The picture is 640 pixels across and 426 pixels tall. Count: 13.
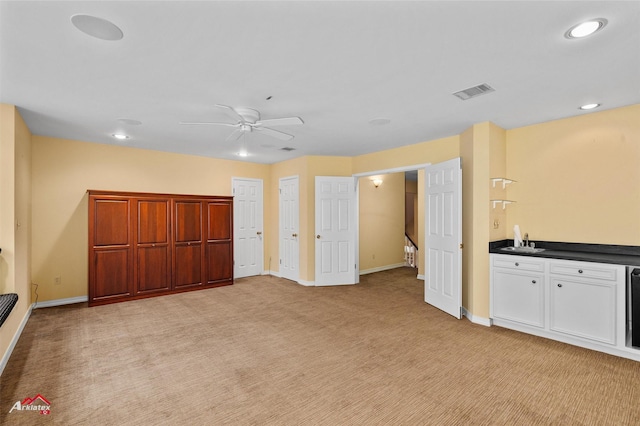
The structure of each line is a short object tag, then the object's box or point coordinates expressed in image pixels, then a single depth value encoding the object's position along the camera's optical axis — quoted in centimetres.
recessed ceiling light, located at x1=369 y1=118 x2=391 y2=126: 387
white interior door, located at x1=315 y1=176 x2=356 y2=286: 607
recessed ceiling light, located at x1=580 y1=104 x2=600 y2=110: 334
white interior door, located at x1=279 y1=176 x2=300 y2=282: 648
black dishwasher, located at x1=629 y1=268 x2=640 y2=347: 288
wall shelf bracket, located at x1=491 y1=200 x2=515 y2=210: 403
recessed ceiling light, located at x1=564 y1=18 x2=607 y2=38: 192
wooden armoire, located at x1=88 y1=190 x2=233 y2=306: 475
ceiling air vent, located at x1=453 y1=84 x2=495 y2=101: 291
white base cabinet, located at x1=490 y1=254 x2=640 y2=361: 301
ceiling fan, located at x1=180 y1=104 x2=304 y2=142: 317
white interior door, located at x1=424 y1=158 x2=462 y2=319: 414
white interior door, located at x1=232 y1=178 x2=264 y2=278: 676
